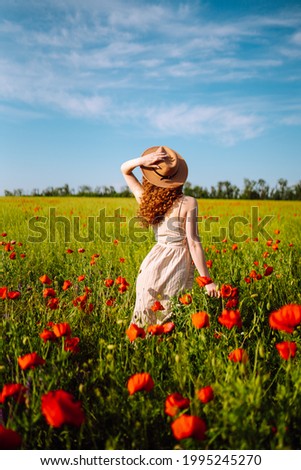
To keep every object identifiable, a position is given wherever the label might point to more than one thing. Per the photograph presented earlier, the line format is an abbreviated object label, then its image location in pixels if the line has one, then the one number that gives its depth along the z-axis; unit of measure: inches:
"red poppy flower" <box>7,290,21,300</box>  101.2
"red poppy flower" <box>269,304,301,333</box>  67.8
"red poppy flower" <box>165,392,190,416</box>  58.0
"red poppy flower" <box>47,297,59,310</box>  100.3
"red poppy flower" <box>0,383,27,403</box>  63.6
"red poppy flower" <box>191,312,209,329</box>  77.6
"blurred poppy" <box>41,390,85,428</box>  51.9
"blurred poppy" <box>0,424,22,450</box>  51.3
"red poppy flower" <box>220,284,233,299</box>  98.1
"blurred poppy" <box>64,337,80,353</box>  80.8
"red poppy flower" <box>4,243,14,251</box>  149.9
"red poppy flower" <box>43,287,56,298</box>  101.9
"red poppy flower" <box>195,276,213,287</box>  96.1
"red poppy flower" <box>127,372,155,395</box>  62.0
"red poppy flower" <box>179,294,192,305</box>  95.5
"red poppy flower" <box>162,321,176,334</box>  88.7
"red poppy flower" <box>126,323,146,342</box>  76.3
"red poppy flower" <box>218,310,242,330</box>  76.4
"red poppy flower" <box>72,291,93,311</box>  109.6
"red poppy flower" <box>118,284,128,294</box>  114.6
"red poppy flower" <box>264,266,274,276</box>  123.4
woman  117.3
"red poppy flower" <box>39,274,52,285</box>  110.3
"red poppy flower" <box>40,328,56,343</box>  77.7
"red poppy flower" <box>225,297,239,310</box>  96.0
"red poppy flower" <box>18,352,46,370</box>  67.9
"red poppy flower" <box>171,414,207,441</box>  51.8
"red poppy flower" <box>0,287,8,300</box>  100.6
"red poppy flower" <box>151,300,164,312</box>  97.7
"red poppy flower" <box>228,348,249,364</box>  70.4
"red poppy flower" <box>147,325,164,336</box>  79.0
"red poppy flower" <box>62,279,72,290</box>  116.7
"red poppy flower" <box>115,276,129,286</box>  116.3
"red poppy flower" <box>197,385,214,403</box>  60.9
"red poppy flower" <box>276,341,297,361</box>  69.6
